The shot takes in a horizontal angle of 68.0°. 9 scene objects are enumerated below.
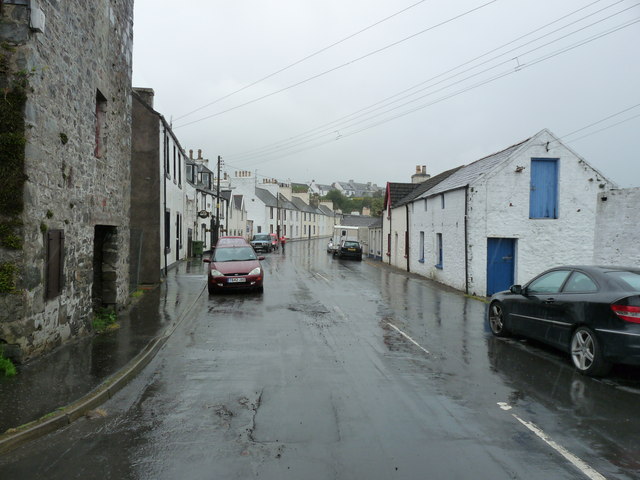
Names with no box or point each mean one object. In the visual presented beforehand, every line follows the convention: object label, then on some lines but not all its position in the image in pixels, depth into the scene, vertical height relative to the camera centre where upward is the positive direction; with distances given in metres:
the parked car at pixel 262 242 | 45.31 -1.02
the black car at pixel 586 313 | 6.34 -1.19
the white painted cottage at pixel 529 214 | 18.19 +0.82
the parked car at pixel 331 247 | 44.24 -1.39
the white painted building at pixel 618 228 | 11.95 +0.21
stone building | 6.31 +1.09
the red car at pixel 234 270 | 15.52 -1.30
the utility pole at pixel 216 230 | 41.20 +0.04
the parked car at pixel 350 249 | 37.69 -1.30
